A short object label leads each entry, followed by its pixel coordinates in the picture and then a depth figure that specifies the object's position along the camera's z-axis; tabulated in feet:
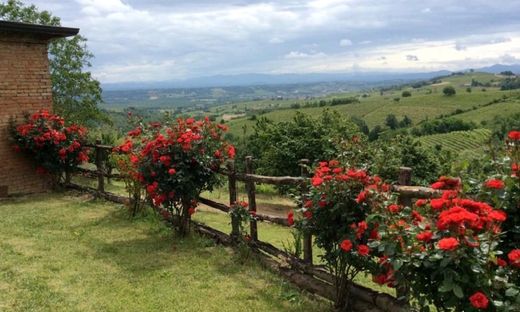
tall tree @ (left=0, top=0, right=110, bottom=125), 61.57
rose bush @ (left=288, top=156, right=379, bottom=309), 11.89
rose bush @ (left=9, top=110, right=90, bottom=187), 30.76
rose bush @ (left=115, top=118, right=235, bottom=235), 20.25
